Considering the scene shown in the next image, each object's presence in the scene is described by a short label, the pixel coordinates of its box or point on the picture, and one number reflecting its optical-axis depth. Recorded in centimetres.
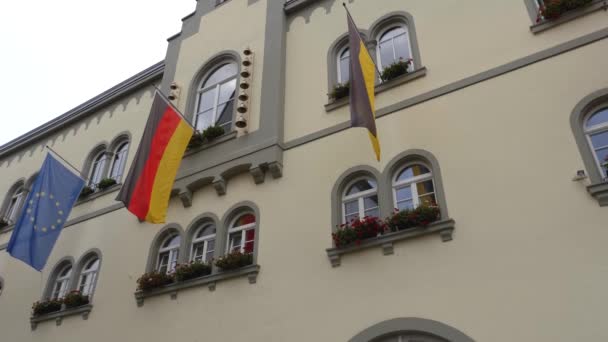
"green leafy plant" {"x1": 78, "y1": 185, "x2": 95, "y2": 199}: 1311
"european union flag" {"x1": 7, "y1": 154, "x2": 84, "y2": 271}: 1055
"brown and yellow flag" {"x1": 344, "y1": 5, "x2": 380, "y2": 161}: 755
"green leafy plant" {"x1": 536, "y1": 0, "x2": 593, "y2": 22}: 783
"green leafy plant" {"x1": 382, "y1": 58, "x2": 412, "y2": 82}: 916
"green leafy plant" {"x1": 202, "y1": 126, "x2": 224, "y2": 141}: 1093
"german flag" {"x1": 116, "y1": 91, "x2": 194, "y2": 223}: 893
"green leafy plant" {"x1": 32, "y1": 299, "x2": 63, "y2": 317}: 1117
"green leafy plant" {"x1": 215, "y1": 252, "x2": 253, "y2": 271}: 875
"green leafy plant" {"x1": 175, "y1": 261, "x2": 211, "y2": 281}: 922
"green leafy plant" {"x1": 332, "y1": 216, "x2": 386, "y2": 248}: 761
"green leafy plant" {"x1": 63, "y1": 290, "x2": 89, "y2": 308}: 1073
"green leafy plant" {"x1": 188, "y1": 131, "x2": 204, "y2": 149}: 1105
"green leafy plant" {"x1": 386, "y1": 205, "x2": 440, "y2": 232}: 720
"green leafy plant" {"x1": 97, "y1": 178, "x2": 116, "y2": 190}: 1278
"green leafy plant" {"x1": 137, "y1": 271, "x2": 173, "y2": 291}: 955
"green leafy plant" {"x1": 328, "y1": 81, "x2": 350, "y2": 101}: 966
